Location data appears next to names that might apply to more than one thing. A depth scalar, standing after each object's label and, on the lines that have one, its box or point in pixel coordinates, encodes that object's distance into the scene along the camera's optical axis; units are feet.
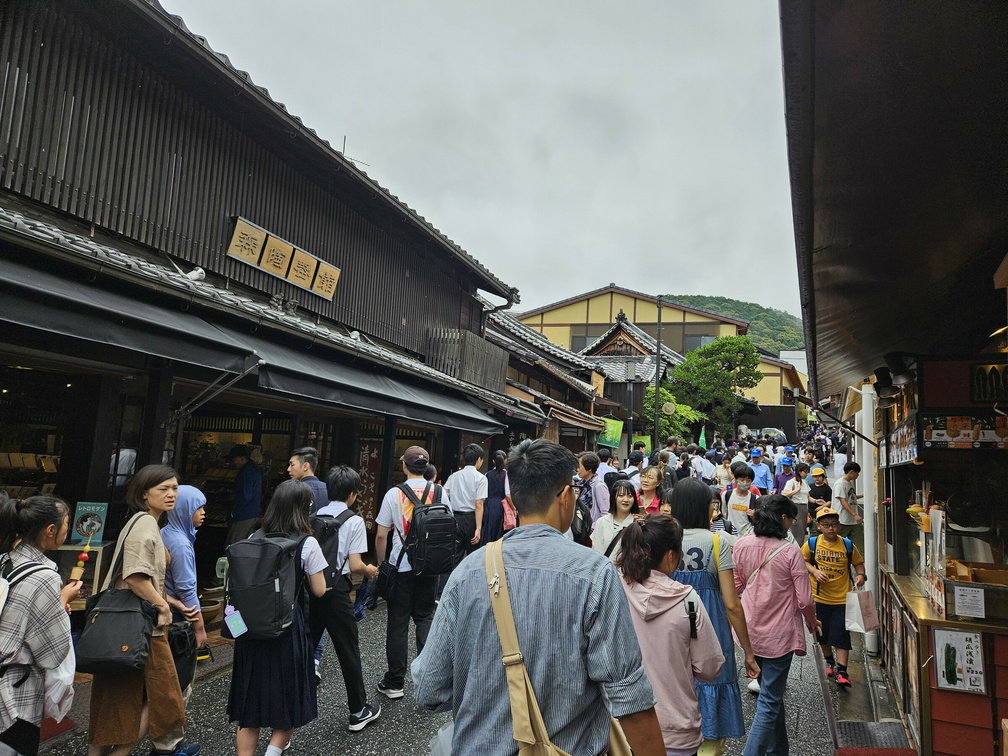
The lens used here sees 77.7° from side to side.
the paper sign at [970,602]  14.17
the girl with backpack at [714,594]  12.68
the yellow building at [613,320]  150.20
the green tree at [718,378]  110.11
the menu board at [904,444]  17.35
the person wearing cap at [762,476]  39.45
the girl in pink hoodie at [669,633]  10.71
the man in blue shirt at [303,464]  19.49
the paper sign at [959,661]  14.12
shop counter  13.97
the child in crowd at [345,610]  16.26
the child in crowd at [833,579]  20.75
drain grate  16.42
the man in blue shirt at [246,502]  28.81
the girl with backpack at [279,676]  13.30
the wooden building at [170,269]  17.92
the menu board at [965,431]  15.40
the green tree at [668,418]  92.22
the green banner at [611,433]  75.87
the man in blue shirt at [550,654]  6.68
